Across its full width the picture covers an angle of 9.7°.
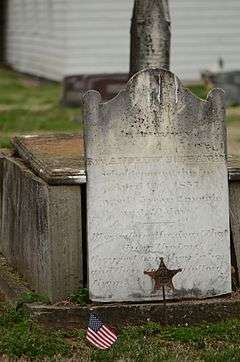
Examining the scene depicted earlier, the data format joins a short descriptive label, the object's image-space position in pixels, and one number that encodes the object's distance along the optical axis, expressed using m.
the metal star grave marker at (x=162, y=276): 8.65
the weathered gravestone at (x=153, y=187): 8.60
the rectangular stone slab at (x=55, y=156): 8.84
